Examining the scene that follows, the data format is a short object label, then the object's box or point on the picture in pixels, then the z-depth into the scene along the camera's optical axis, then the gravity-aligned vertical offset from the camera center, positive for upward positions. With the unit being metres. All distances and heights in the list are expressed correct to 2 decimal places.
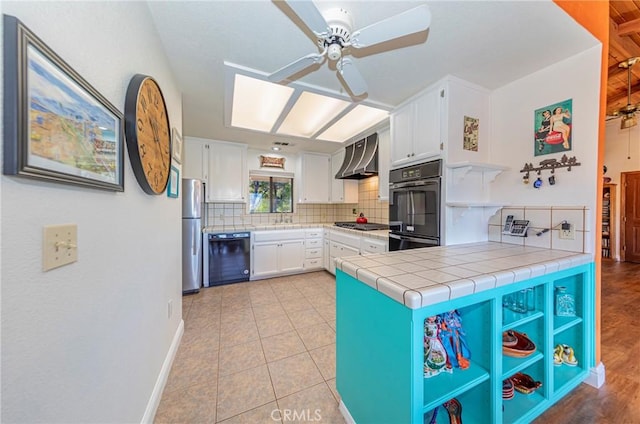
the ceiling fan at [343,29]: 1.02 +0.88
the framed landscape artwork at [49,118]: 0.49 +0.24
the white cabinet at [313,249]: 3.97 -0.69
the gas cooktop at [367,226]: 3.33 -0.25
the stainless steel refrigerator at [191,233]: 3.02 -0.31
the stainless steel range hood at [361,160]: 3.17 +0.75
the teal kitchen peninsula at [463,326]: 0.92 -0.60
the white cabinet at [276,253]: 3.62 -0.70
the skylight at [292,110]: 2.16 +1.22
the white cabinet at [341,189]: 4.34 +0.40
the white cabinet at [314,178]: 4.26 +0.60
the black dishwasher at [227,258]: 3.37 -0.72
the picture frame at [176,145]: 1.82 +0.55
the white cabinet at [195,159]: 3.46 +0.78
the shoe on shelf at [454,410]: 1.14 -1.02
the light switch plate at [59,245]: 0.60 -0.10
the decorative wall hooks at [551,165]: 1.67 +0.35
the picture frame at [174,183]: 1.76 +0.22
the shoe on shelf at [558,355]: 1.57 -1.00
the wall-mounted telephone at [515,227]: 1.87 -0.14
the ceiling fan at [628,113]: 3.17 +1.39
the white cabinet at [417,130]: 2.04 +0.79
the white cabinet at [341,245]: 3.22 -0.53
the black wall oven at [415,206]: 2.02 +0.04
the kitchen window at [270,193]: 4.37 +0.33
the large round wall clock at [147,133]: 1.04 +0.40
